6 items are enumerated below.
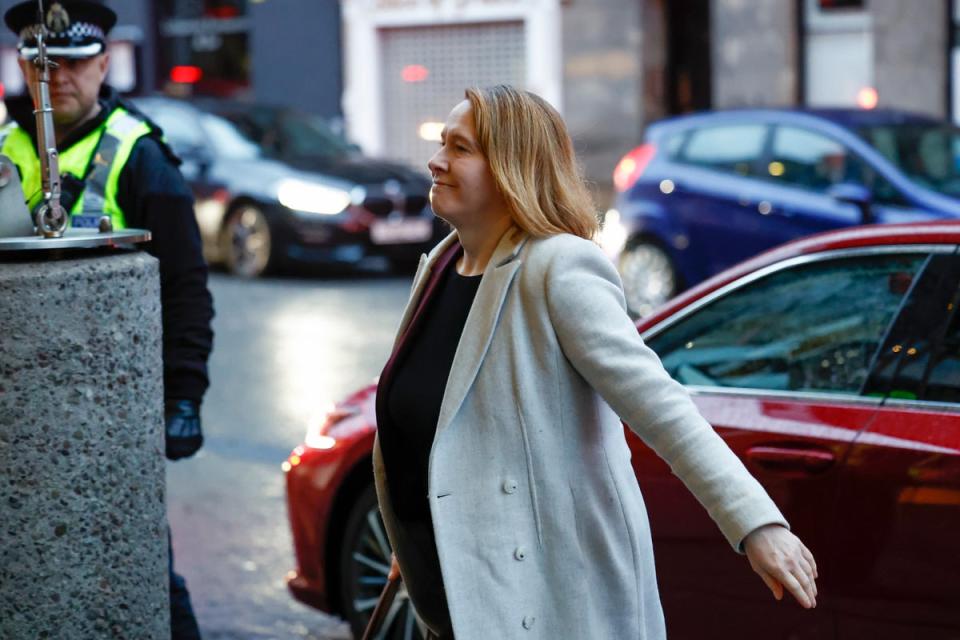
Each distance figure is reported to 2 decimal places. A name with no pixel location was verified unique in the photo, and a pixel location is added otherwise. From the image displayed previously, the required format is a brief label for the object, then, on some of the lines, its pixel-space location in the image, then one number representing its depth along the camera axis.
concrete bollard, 5.05
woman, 4.36
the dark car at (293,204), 22.94
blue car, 16.60
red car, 5.72
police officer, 6.46
